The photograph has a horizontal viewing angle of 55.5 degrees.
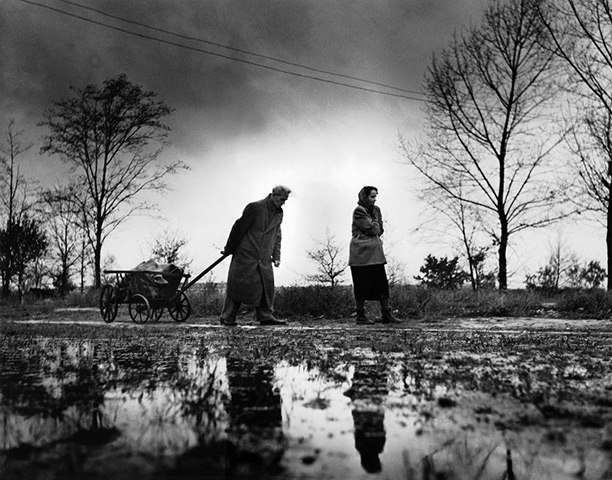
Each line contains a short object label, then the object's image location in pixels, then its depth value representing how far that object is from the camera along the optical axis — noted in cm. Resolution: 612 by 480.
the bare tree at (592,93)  1853
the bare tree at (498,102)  2002
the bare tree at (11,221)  2916
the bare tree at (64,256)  3684
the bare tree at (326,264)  3150
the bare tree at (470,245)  2138
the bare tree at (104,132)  2416
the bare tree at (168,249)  2417
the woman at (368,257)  956
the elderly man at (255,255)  953
